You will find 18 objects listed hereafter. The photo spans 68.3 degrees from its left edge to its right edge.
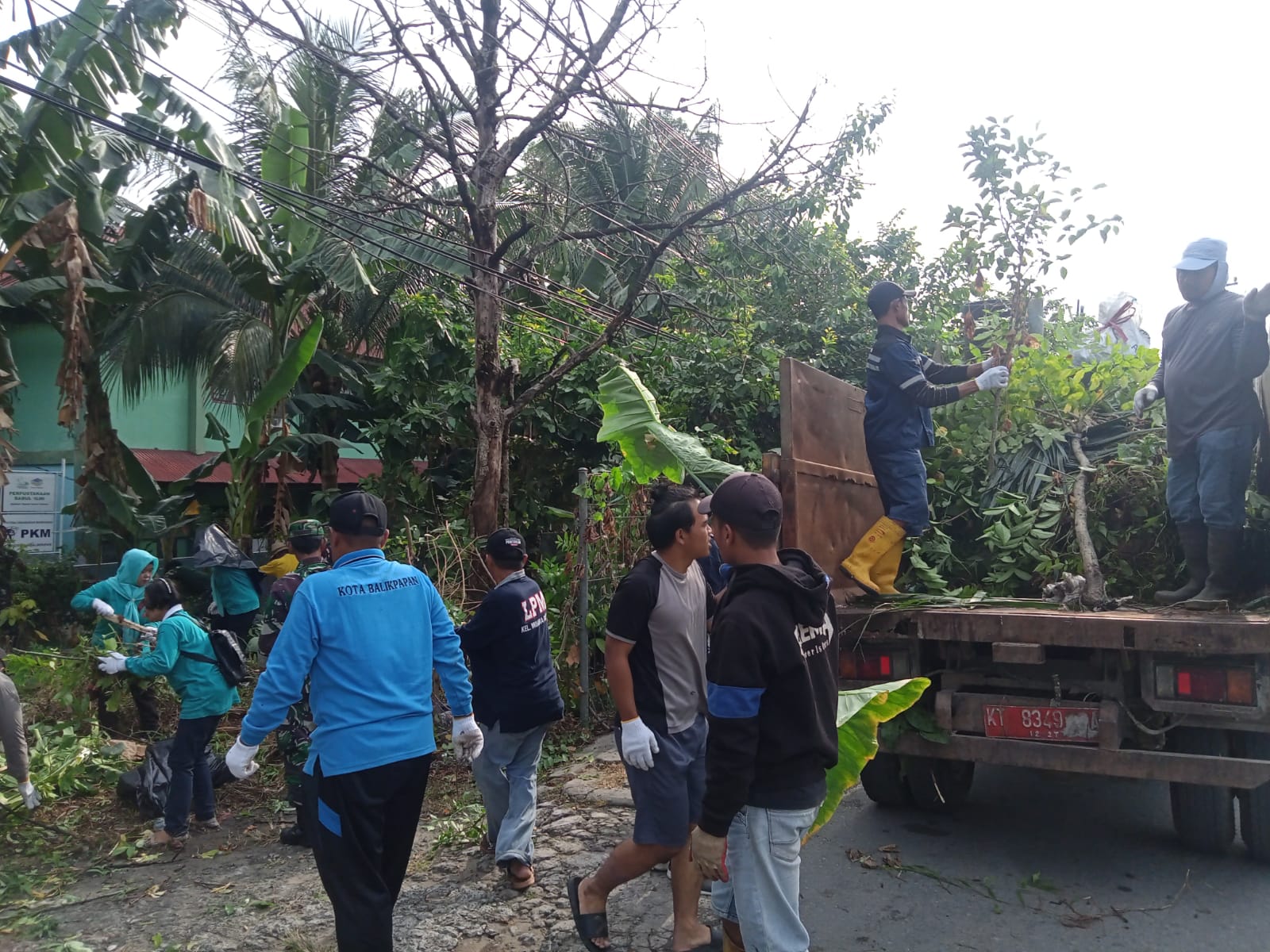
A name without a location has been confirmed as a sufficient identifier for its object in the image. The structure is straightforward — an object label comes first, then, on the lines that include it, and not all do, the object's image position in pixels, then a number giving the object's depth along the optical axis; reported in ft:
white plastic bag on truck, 21.15
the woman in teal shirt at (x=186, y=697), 16.37
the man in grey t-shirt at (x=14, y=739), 15.65
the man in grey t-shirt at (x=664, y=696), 11.07
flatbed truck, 12.27
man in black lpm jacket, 13.79
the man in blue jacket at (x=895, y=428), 15.76
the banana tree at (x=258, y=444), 26.63
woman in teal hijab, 22.42
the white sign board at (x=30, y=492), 42.80
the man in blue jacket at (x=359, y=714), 10.03
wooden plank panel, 14.44
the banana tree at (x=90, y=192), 24.34
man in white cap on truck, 14.46
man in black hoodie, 8.01
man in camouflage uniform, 15.51
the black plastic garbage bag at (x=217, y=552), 20.85
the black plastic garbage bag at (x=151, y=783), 17.34
